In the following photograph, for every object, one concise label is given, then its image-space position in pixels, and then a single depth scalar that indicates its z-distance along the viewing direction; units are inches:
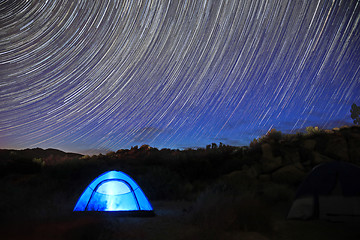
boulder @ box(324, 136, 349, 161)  683.4
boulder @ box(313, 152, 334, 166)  672.4
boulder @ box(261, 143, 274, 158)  720.1
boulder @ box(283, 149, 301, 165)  687.0
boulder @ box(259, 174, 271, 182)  651.8
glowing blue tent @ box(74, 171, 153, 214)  373.1
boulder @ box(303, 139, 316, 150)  723.4
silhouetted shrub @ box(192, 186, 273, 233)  289.2
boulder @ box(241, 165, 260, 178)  666.8
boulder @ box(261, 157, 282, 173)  677.9
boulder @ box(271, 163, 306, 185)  628.7
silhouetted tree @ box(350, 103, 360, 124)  1183.6
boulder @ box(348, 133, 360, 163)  668.7
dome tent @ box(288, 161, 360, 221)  319.3
